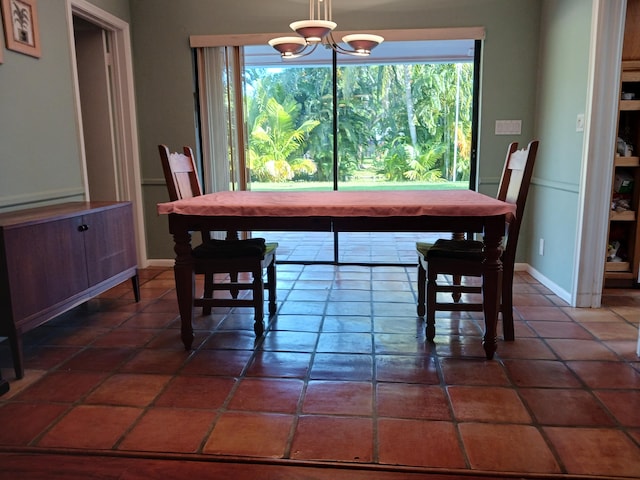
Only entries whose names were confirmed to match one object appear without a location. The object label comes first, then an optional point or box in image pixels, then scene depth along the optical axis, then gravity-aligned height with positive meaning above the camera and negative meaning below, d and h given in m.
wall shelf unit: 3.30 -0.38
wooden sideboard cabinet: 2.04 -0.49
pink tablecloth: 2.10 -0.22
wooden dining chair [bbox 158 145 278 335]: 2.42 -0.50
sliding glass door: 4.33 +0.33
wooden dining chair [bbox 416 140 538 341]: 2.29 -0.50
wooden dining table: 2.12 -0.29
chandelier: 2.20 +0.60
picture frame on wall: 2.49 +0.75
